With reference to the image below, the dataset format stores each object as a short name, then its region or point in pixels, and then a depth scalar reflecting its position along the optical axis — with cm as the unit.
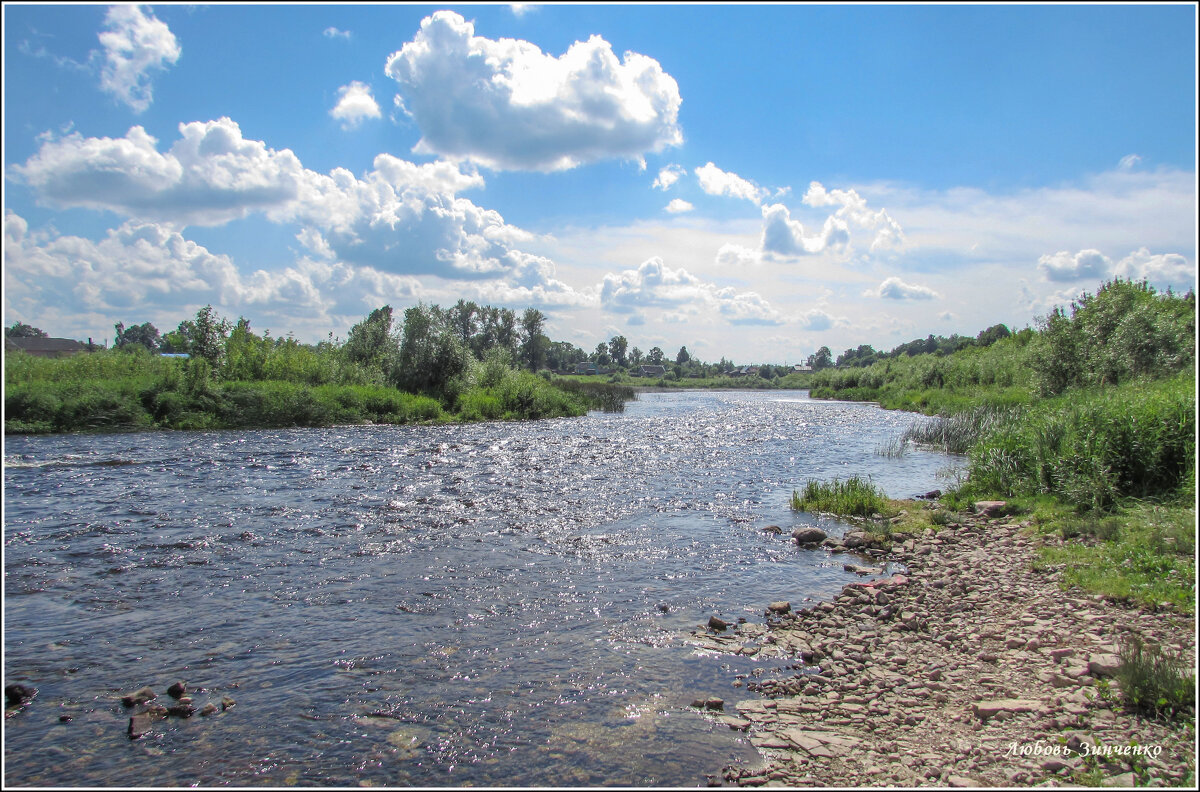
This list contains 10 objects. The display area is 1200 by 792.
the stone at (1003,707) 661
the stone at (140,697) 743
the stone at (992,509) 1537
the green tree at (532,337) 12594
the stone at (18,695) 753
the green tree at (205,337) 4338
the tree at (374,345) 5480
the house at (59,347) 4838
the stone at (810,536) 1442
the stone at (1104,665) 677
